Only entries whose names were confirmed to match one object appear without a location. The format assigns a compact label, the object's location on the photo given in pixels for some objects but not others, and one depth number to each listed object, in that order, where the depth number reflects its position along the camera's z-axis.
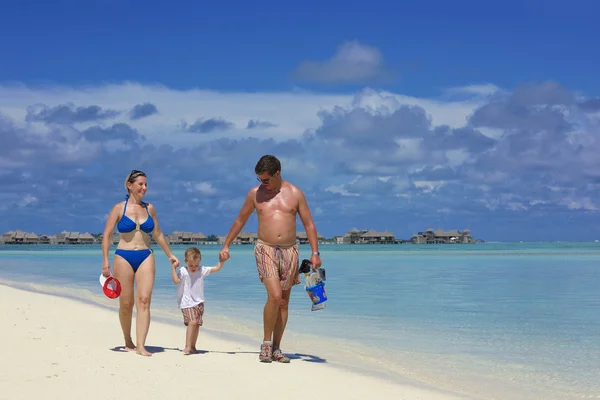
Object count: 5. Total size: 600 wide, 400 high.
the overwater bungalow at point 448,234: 184.62
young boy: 7.18
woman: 6.85
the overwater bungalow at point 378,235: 179.88
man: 6.75
